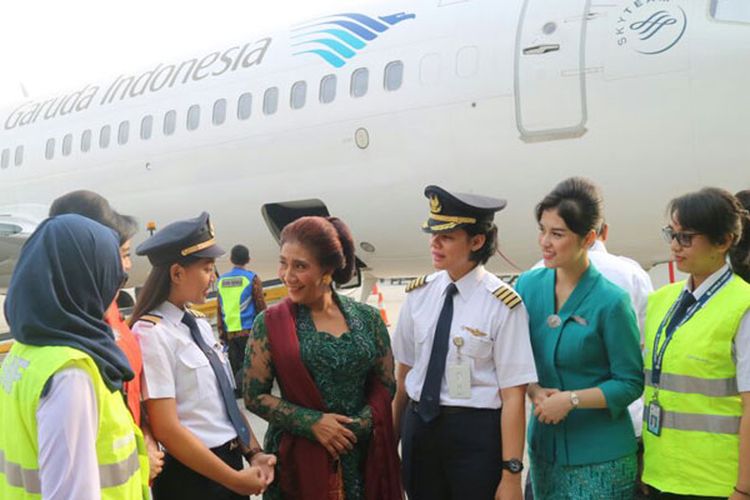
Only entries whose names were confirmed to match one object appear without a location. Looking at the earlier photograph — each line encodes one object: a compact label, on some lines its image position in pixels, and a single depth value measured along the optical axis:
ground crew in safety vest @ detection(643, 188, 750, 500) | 2.31
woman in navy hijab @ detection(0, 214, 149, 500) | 1.65
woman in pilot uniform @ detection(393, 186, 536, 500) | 2.49
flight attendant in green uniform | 2.47
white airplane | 5.45
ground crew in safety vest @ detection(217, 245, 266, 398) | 6.89
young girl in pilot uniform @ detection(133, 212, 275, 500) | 2.36
